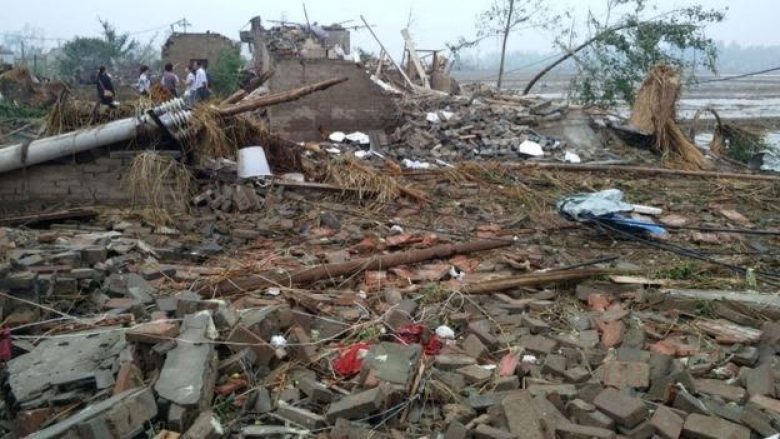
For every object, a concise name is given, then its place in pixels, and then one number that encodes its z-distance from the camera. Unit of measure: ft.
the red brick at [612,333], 15.25
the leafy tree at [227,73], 66.85
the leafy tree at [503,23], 73.60
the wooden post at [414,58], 65.96
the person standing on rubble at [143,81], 46.16
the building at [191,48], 83.84
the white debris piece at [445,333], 15.63
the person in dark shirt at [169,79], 44.58
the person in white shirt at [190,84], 42.30
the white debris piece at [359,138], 44.19
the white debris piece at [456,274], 20.25
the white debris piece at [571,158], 41.35
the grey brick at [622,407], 11.25
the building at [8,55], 117.29
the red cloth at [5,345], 13.36
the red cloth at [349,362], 13.60
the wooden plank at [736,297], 17.53
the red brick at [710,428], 10.86
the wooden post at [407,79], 60.33
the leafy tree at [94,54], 102.94
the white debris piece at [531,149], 42.04
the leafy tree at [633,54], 57.82
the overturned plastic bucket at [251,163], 29.55
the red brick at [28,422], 11.24
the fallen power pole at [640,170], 37.05
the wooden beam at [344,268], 18.33
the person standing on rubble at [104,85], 42.37
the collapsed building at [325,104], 45.06
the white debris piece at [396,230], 25.11
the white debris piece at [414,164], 37.65
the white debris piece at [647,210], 27.99
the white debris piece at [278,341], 14.08
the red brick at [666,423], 10.96
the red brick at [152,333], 12.72
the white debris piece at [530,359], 14.16
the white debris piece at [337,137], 44.55
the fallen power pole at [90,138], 25.79
